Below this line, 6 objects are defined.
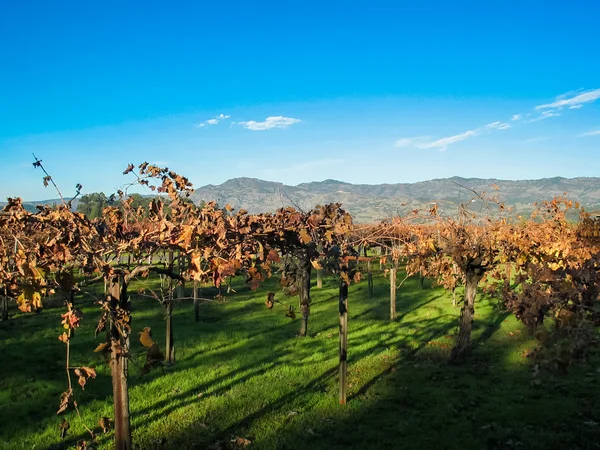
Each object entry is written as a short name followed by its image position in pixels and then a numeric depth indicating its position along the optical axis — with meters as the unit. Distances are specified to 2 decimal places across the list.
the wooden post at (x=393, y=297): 22.30
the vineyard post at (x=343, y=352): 11.20
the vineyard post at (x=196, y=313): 22.70
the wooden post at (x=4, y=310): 22.25
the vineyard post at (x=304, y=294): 19.19
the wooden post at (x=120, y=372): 5.70
